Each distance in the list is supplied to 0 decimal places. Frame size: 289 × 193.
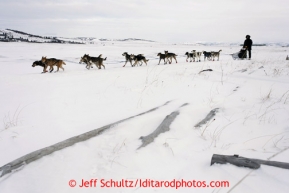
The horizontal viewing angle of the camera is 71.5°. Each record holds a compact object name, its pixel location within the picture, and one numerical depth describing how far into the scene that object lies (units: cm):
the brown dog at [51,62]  1094
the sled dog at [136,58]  1463
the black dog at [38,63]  1126
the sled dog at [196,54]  1890
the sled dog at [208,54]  2031
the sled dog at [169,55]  1627
